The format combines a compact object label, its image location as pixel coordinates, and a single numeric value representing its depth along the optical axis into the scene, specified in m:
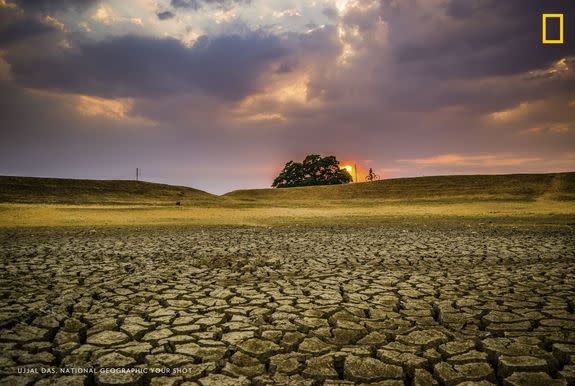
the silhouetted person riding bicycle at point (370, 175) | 82.12
